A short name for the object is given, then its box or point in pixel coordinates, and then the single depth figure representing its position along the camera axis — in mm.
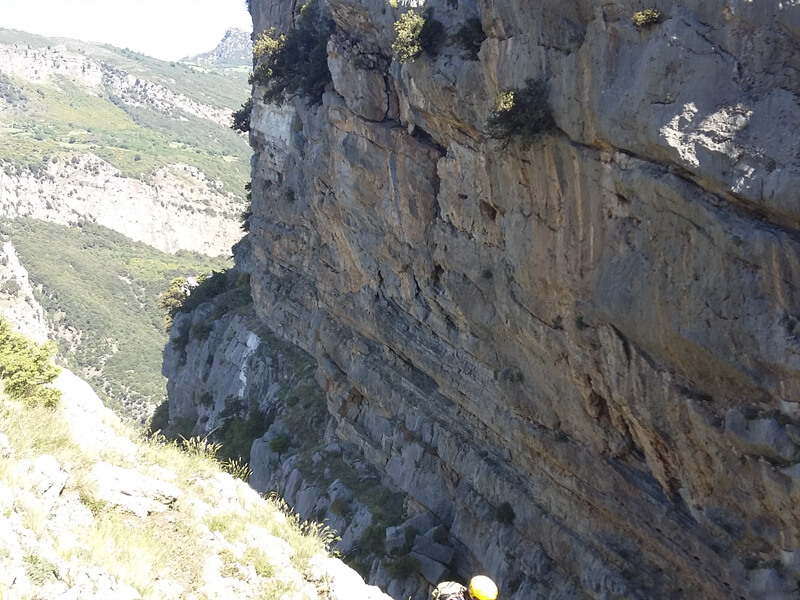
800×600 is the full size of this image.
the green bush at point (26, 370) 14016
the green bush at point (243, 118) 49594
